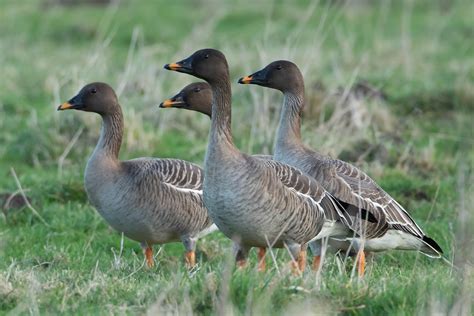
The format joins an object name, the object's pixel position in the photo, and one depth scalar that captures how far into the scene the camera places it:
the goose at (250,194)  13.73
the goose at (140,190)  16.20
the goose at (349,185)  16.36
